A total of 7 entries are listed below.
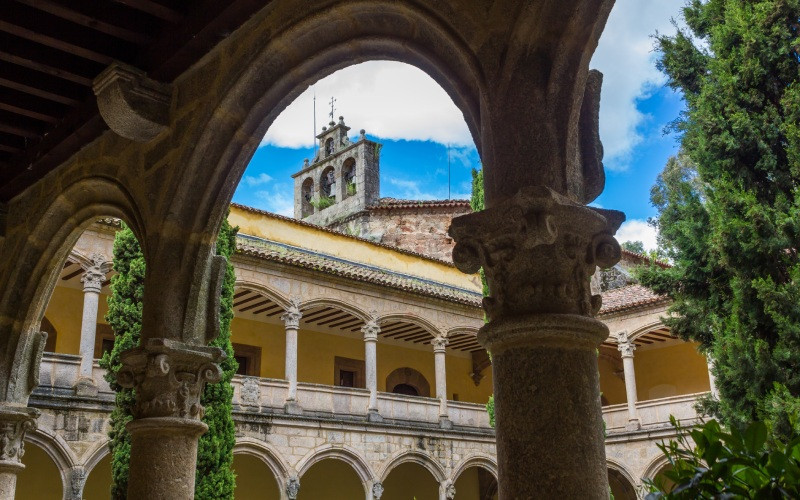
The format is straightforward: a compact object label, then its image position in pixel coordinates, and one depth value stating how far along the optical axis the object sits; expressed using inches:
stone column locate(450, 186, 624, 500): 87.1
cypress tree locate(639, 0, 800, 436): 314.8
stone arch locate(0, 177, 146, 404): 205.6
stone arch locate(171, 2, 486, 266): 115.0
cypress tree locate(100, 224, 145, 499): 391.2
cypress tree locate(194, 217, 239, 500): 402.9
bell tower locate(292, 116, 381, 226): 1024.2
